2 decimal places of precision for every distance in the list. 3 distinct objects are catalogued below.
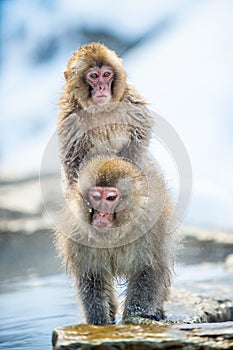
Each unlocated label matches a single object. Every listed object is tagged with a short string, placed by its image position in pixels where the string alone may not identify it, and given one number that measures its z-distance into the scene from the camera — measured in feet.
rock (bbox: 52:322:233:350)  22.75
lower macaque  27.63
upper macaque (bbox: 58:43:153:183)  31.94
